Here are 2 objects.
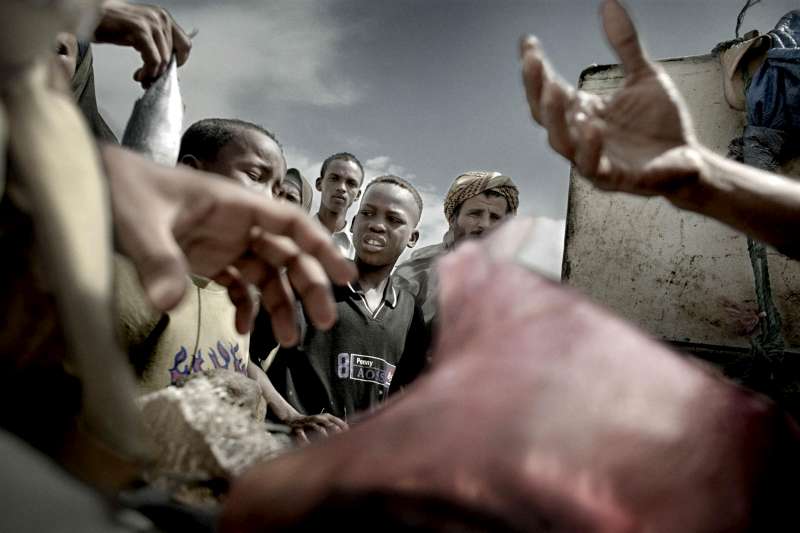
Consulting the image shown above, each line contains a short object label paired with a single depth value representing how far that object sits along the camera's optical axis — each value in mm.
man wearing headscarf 4207
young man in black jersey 2812
